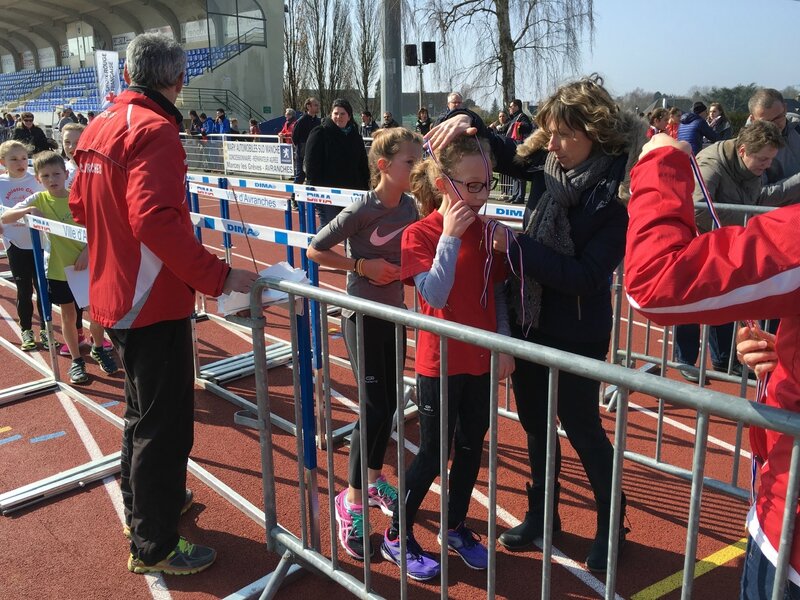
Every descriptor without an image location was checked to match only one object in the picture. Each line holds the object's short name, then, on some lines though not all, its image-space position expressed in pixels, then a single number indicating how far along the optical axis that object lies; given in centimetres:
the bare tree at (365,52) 4134
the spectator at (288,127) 1967
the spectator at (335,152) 805
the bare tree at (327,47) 4241
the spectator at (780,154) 520
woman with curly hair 242
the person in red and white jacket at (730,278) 125
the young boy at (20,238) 569
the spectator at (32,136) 1176
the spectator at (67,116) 1443
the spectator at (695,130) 984
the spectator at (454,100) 1022
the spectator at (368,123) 2138
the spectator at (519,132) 1284
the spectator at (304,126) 1299
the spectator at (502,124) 1516
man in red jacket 251
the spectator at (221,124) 2569
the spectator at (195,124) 2654
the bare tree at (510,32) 2030
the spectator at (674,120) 975
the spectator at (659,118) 1029
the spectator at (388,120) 1511
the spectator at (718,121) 1315
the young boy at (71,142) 593
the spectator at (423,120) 1622
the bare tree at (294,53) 4294
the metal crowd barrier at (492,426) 136
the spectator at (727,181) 470
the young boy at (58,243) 505
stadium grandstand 3716
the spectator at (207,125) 2712
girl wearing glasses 238
